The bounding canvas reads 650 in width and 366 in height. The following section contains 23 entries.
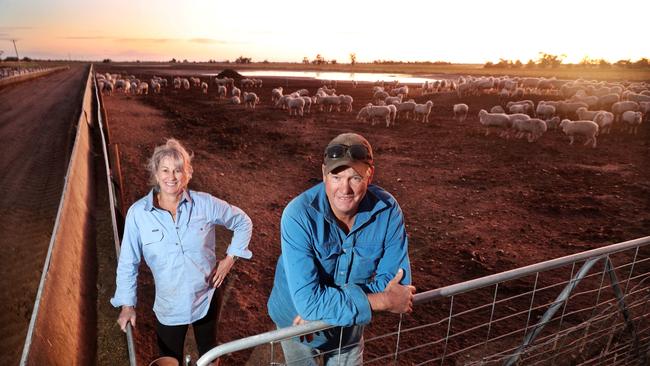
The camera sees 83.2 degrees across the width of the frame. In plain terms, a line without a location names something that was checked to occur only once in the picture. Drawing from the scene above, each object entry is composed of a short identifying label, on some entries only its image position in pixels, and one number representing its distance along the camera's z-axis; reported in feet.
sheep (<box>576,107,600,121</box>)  58.13
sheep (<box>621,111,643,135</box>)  55.61
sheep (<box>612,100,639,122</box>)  63.13
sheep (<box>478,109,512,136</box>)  53.26
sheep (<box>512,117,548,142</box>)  50.06
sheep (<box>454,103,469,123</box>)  67.47
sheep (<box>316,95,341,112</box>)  78.46
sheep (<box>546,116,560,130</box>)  57.67
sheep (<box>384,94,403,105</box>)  78.12
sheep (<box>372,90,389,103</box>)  100.68
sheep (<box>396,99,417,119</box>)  70.08
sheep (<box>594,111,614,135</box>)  53.98
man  5.87
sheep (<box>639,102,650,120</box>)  63.36
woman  8.24
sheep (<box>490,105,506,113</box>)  67.85
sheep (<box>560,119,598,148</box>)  47.85
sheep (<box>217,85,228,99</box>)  103.86
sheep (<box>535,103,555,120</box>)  66.39
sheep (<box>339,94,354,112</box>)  79.36
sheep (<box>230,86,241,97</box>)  94.22
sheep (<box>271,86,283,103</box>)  93.94
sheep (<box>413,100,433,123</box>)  66.74
